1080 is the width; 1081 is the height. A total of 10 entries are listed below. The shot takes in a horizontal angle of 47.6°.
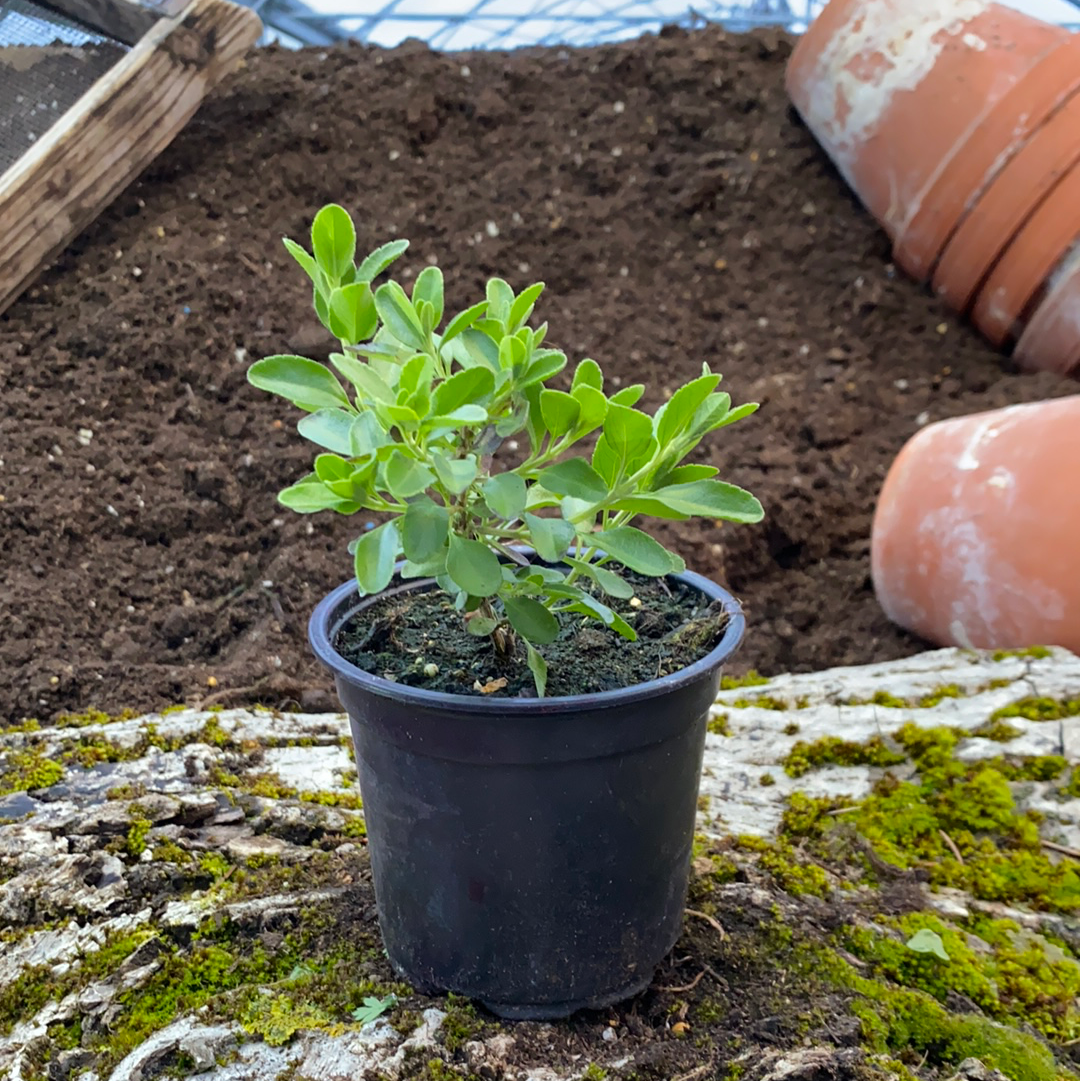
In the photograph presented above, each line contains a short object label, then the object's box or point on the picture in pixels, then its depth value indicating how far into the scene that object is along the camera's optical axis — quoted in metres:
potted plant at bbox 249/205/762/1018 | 0.25
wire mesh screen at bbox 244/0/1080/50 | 1.09
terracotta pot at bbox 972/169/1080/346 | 0.79
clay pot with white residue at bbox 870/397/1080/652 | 0.51
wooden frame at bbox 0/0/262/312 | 0.73
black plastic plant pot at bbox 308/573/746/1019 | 0.27
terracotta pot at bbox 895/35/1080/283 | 0.80
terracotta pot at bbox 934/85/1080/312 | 0.79
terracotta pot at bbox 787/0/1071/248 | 0.83
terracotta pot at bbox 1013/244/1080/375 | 0.80
